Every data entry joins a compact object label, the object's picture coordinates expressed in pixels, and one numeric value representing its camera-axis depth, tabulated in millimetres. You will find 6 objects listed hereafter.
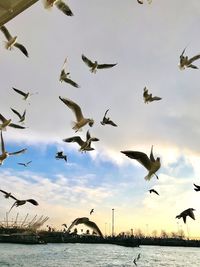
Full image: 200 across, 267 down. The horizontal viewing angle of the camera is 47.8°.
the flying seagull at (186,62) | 5066
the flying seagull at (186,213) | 4956
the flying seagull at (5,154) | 4276
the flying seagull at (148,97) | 5698
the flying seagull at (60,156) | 6022
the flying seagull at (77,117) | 4629
